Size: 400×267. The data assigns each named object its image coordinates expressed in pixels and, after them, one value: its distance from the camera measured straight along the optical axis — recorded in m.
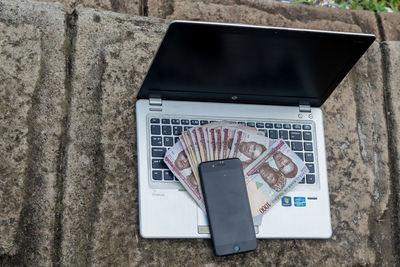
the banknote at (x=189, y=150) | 1.67
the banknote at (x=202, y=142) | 1.69
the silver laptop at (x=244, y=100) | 1.58
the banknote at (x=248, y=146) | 1.71
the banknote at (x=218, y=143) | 1.69
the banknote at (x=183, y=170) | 1.66
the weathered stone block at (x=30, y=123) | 1.62
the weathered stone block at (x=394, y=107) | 1.82
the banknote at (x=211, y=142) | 1.69
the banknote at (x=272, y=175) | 1.68
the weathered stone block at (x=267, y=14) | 1.89
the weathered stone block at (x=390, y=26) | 2.00
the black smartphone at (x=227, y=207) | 1.64
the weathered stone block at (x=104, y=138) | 1.65
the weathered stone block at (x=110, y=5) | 1.84
